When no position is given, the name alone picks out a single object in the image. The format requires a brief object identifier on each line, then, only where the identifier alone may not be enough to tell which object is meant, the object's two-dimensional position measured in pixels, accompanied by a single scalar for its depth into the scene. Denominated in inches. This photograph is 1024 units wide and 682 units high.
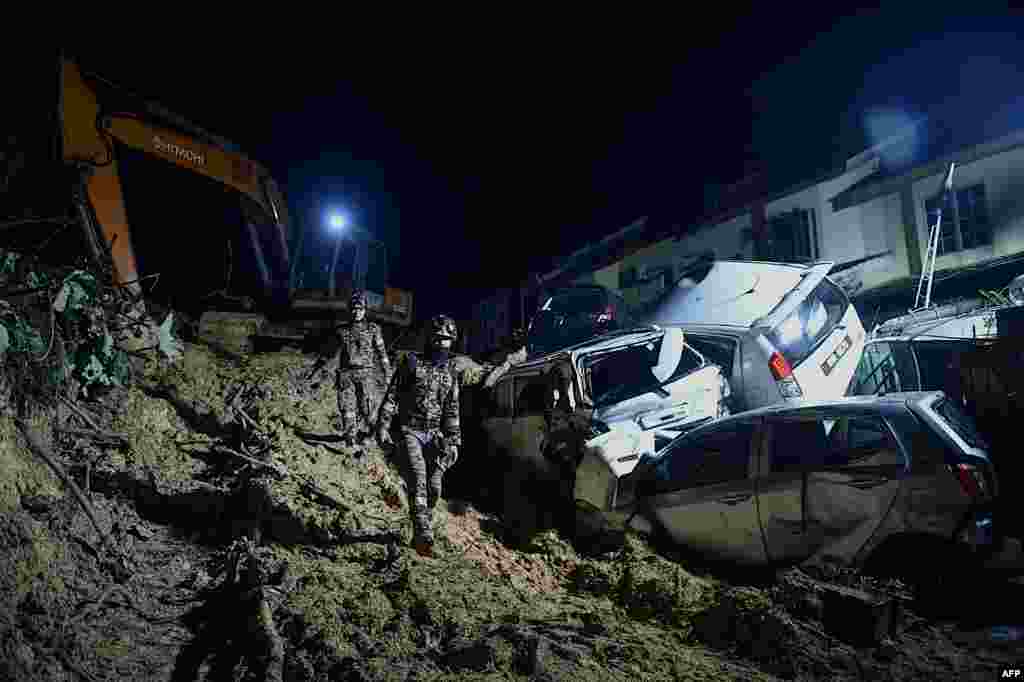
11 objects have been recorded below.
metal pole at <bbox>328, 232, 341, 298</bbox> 404.6
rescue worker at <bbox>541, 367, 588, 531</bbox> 228.1
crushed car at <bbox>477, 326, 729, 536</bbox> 212.4
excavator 252.2
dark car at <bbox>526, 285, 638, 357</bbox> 361.1
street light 412.5
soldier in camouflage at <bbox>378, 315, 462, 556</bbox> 206.8
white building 421.4
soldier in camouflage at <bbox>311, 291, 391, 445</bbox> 262.8
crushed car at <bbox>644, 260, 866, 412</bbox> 220.1
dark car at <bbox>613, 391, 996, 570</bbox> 130.7
